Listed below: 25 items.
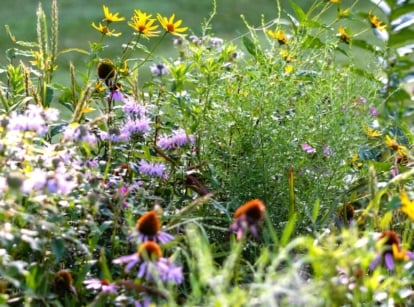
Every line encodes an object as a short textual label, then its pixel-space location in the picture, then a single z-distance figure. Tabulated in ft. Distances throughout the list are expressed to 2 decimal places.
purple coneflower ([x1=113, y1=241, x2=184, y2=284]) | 13.65
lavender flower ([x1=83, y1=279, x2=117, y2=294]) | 13.89
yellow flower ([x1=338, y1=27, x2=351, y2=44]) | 16.29
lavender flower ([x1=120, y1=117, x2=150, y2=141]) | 15.00
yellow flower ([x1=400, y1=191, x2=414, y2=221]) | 13.63
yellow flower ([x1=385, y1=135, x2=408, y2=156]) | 15.28
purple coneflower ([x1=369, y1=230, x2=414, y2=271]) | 13.95
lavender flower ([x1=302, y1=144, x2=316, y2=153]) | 15.33
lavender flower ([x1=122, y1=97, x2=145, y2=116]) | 15.20
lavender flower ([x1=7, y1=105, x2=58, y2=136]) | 13.97
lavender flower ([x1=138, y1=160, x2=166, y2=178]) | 14.91
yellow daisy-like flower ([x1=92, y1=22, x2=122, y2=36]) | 15.93
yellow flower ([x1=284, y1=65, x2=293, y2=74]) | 15.51
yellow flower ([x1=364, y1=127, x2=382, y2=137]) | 15.73
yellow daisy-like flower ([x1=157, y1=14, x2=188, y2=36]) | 15.89
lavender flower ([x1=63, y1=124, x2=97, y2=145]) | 14.06
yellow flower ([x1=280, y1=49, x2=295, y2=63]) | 15.63
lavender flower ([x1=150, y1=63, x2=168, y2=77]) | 14.85
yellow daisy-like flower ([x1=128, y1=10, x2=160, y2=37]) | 15.83
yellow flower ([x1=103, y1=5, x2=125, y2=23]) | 16.00
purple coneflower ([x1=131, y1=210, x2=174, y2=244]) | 13.88
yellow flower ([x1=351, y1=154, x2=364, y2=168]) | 15.77
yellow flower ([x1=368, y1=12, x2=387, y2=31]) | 16.49
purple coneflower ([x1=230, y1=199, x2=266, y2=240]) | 13.70
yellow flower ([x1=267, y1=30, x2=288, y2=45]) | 15.92
